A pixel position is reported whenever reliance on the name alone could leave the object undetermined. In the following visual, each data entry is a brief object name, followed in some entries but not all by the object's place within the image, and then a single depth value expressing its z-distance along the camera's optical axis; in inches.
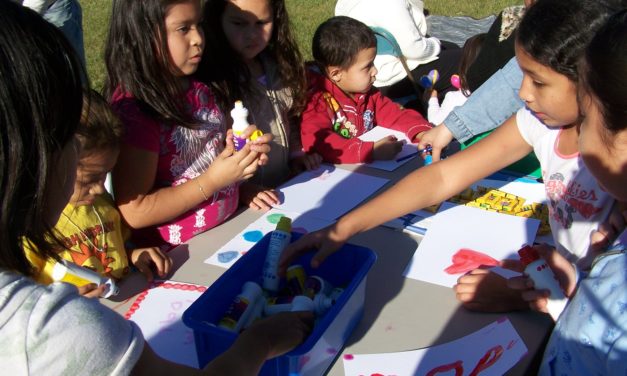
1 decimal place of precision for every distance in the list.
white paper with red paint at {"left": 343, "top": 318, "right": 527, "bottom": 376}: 39.6
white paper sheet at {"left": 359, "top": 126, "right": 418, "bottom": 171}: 75.4
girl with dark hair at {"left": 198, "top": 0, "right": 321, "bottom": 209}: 66.8
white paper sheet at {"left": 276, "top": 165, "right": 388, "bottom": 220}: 63.0
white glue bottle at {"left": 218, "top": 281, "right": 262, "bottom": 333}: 38.3
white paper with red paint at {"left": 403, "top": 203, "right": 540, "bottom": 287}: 51.3
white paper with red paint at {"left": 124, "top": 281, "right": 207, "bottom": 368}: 41.8
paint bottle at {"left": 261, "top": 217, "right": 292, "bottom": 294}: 44.1
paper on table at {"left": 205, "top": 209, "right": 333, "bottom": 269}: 53.7
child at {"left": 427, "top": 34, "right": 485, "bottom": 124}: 95.7
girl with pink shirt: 55.1
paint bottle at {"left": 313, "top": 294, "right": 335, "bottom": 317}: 39.6
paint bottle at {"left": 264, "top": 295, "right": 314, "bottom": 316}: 39.2
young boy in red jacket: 83.9
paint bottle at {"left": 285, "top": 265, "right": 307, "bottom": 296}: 43.9
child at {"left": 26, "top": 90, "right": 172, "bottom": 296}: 46.6
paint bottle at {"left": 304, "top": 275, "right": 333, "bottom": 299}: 43.1
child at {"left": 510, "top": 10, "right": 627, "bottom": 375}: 30.1
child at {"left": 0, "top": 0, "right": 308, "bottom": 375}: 22.8
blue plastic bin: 35.4
